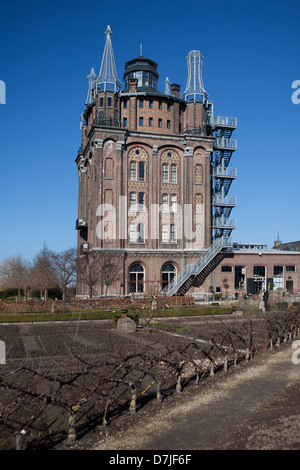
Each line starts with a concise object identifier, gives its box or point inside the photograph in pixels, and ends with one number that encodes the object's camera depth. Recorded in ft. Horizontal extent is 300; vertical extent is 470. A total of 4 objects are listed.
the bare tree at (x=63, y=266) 153.99
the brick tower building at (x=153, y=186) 142.20
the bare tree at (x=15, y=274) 193.75
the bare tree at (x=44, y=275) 163.53
